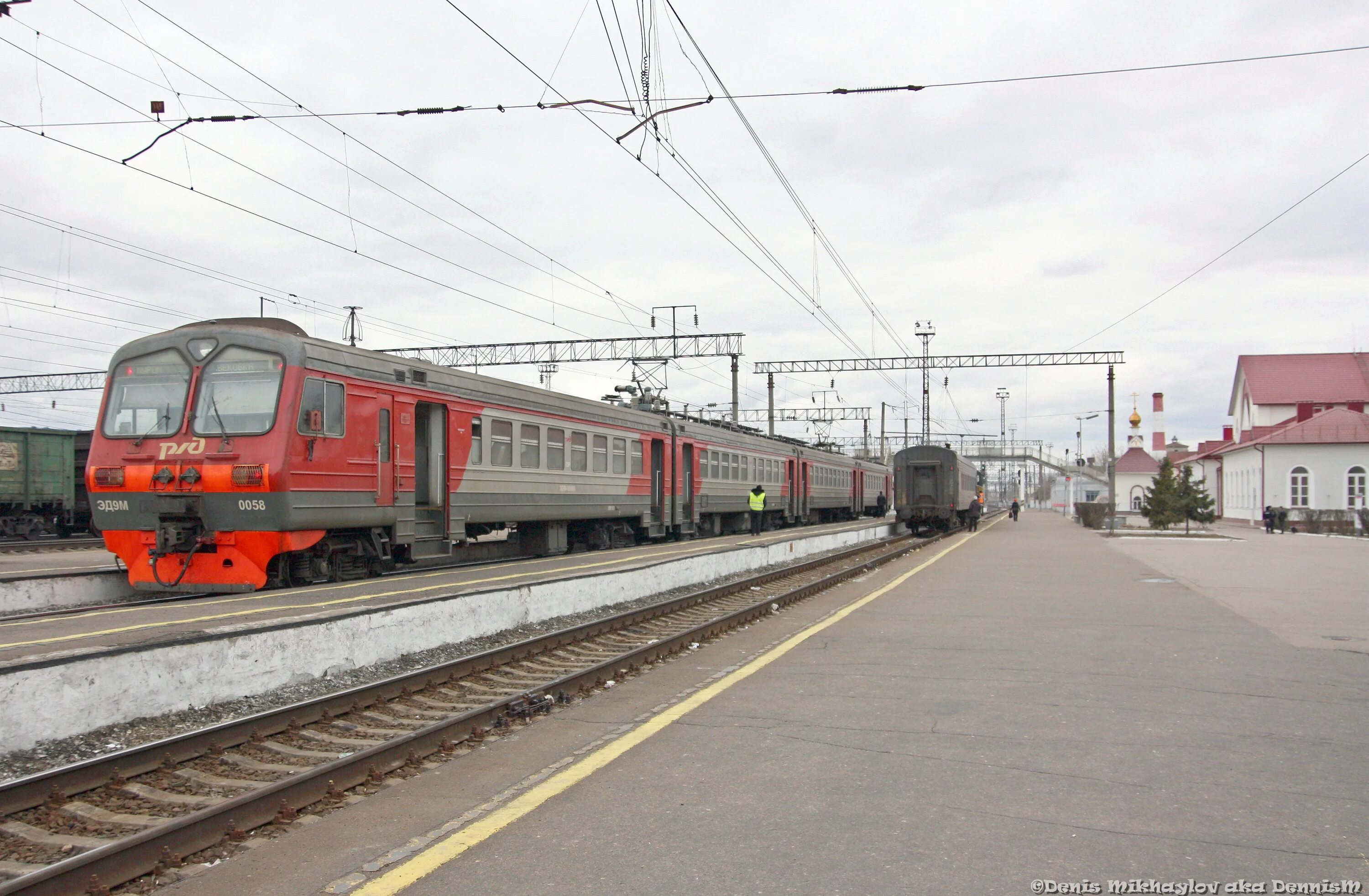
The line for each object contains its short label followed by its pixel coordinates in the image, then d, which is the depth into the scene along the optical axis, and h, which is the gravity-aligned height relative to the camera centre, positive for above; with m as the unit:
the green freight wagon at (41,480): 25.59 +0.10
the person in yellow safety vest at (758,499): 28.36 -0.40
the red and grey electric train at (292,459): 11.59 +0.32
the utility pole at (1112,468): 38.76 +0.66
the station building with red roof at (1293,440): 46.22 +2.19
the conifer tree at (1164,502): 39.56 -0.66
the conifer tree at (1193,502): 38.75 -0.64
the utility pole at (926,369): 47.97 +5.41
